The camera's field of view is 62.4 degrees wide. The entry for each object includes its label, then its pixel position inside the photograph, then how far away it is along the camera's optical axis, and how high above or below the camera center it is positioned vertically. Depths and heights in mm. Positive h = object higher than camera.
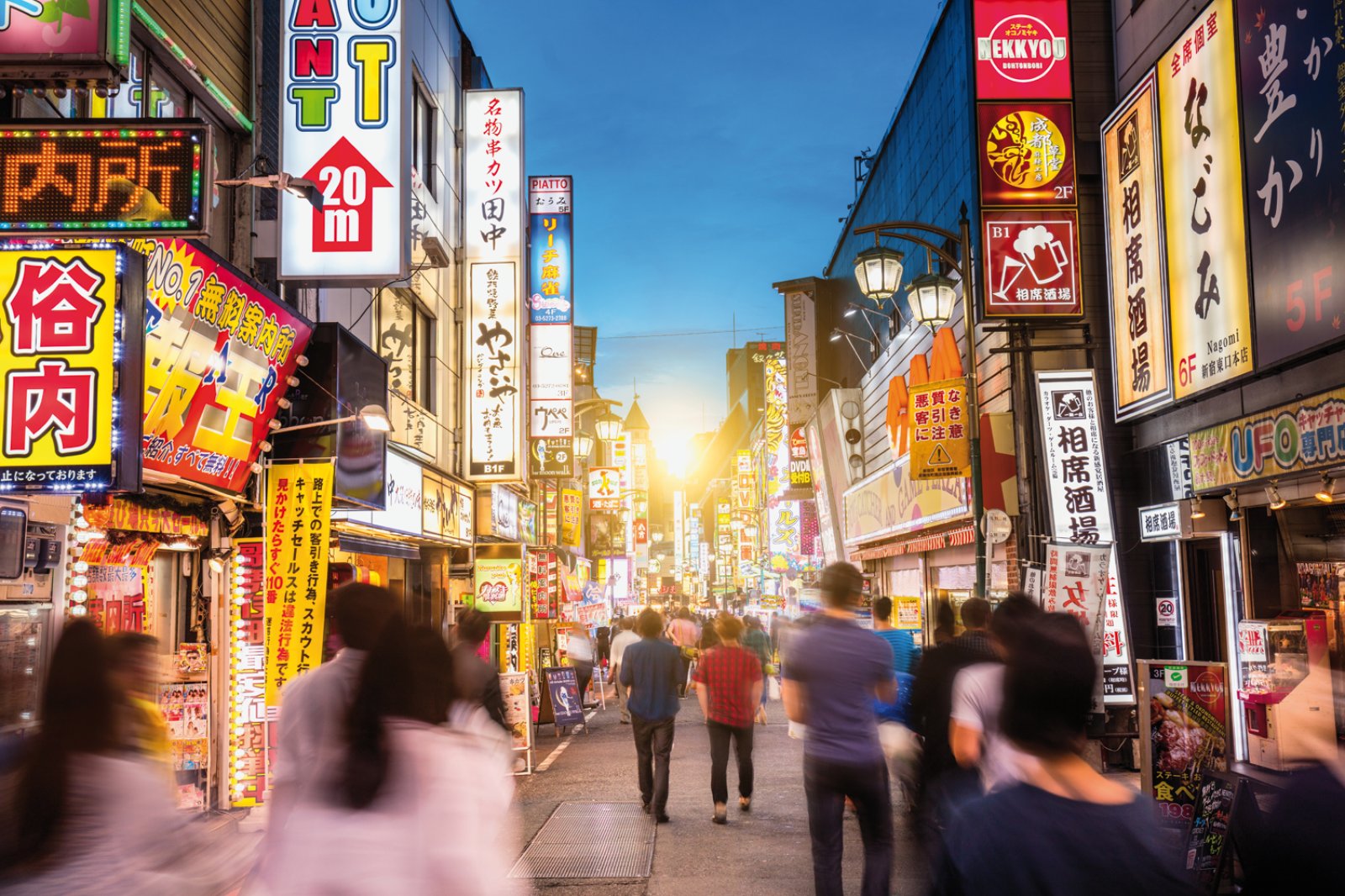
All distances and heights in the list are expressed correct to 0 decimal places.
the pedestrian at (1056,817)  2395 -573
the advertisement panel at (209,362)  8859 +1898
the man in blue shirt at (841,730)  6449 -971
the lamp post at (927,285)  14586 +3806
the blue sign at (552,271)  22078 +5994
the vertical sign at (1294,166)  9383 +3457
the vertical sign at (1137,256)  13195 +3718
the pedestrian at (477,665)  7250 -627
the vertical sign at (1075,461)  13562 +1205
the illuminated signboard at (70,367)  6914 +1338
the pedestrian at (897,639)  10273 -748
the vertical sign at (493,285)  19266 +4930
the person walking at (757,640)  17953 -1240
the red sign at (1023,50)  14242 +6504
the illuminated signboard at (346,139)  11609 +4623
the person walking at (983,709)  3749 -685
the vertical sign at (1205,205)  11258 +3738
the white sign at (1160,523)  13289 +416
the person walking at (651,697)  10820 -1276
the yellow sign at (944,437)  17094 +1925
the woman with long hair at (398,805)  3246 -697
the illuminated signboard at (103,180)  6352 +2280
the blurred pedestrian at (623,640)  17833 -1219
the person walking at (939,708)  7141 -959
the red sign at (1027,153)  14141 +5148
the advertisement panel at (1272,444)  9492 +1049
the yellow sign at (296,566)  9773 +75
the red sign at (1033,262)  13984 +3731
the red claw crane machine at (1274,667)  9766 -1068
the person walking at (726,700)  10305 -1254
